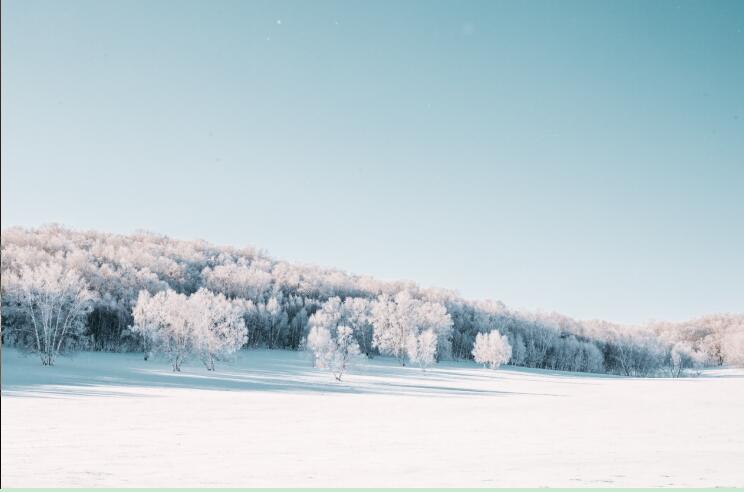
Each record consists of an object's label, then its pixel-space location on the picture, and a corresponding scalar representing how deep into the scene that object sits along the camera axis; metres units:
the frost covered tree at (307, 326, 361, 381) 64.11
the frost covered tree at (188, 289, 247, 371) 63.00
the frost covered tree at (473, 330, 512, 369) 103.06
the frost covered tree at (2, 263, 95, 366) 59.69
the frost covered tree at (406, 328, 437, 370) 87.19
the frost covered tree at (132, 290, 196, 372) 62.50
